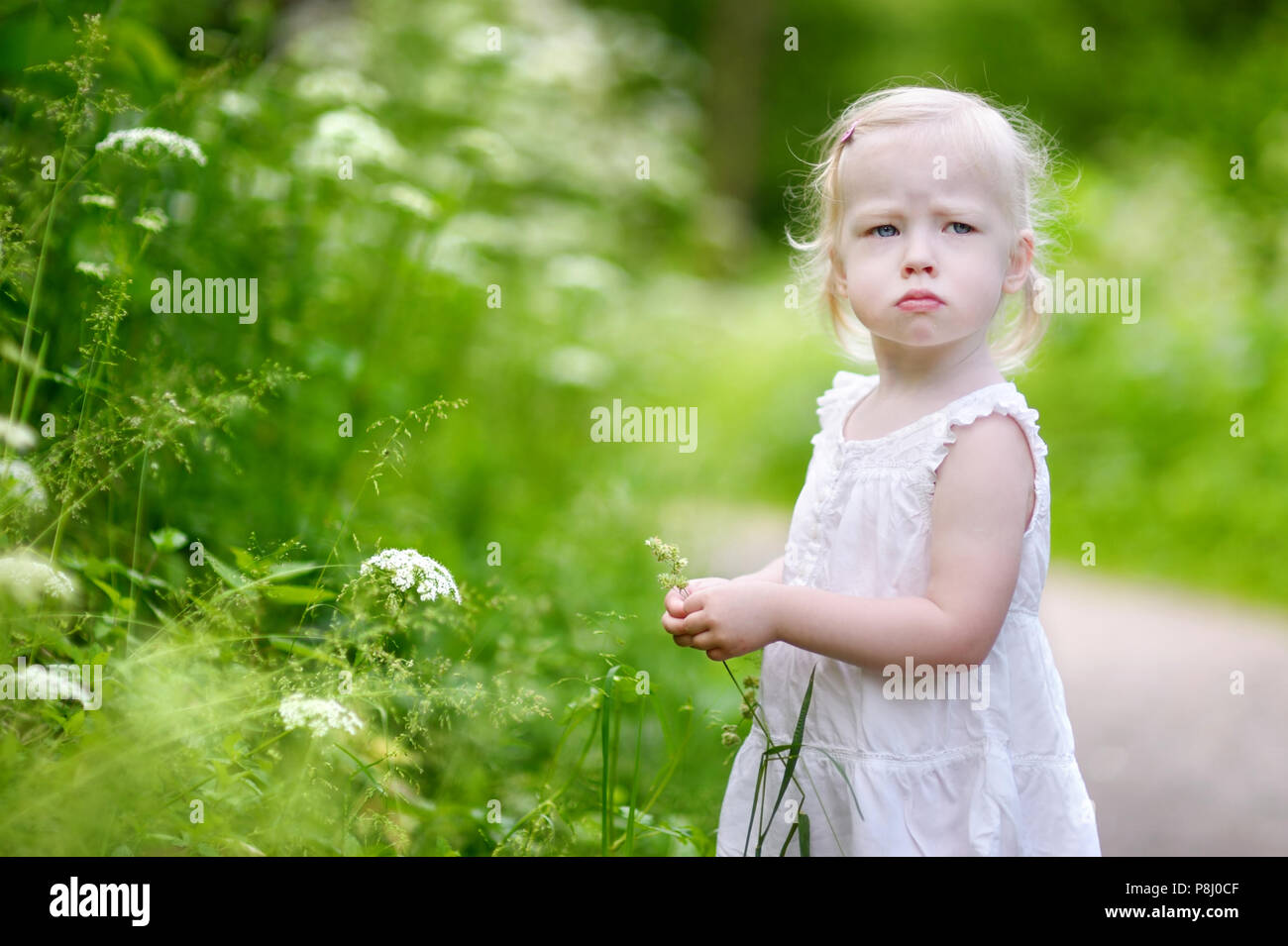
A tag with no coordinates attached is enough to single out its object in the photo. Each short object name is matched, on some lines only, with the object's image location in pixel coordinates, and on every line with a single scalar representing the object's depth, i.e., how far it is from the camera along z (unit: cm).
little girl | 282
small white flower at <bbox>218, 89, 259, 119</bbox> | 335
